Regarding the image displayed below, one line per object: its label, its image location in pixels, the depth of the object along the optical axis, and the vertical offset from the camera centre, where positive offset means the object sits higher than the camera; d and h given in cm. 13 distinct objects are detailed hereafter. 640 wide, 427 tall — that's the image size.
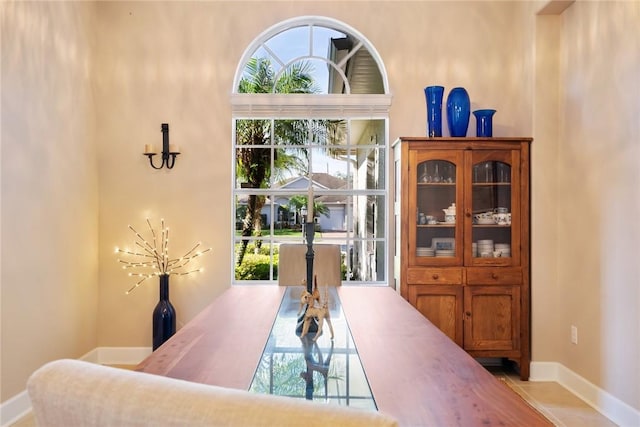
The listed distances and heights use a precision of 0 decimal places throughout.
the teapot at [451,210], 311 +4
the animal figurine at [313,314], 151 -34
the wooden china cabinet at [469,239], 308 -17
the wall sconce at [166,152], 340 +49
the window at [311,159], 356 +46
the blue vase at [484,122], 320 +68
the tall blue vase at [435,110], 316 +76
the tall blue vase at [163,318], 323 -76
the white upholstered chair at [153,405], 47 -21
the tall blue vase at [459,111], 315 +75
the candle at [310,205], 170 +4
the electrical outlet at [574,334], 298 -81
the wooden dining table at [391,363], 96 -42
